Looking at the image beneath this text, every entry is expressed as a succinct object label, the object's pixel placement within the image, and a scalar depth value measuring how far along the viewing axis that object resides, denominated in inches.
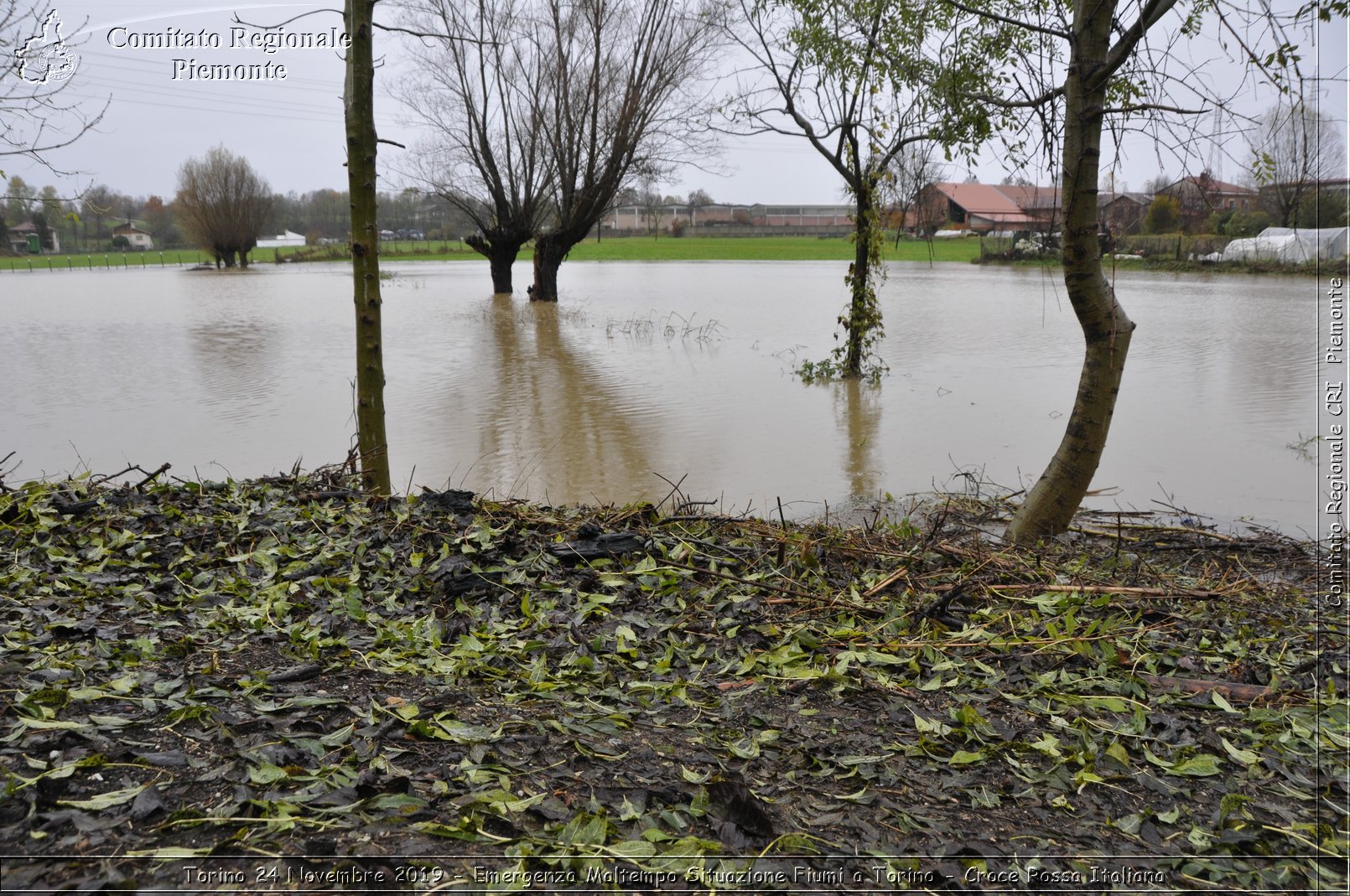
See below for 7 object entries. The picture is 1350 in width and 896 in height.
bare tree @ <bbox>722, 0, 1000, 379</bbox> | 276.7
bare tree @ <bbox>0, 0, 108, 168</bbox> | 200.5
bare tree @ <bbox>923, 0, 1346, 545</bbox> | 169.5
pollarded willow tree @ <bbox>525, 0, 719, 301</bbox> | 763.4
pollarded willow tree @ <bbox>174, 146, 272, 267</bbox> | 1518.2
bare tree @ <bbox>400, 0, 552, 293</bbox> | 805.2
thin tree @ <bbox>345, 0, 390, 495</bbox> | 187.8
